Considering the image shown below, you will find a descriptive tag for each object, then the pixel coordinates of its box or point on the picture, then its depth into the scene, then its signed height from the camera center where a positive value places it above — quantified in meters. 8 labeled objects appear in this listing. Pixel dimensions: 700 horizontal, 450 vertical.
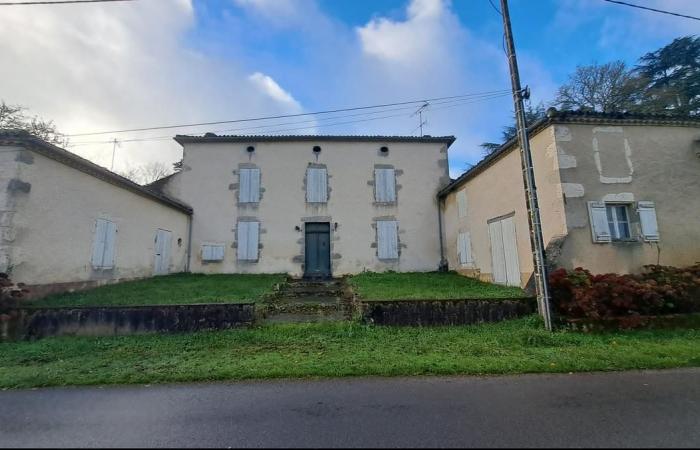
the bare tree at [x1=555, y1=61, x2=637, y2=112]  16.97 +9.39
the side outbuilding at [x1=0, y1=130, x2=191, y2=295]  7.05 +1.50
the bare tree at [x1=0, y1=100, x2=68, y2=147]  13.50 +6.51
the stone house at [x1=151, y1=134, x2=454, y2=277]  13.18 +2.94
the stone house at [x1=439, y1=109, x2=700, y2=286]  7.43 +1.78
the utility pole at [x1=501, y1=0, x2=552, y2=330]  6.12 +1.58
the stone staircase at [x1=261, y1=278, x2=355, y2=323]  7.02 -0.64
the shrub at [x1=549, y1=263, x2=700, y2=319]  6.12 -0.46
